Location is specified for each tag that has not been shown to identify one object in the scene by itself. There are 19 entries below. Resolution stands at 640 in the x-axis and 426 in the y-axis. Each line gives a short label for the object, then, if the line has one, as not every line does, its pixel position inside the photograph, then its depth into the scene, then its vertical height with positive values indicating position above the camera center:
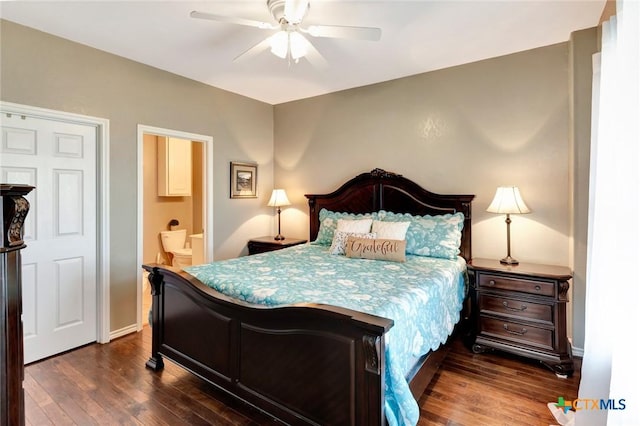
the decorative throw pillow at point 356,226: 3.39 -0.20
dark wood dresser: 0.91 -0.27
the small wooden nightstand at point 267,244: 4.18 -0.48
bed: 1.50 -0.80
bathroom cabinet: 5.50 +0.64
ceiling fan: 2.02 +1.16
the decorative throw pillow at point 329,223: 3.72 -0.19
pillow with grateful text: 2.90 -0.37
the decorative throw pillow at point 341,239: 3.24 -0.32
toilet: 5.25 -0.65
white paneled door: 2.63 -0.20
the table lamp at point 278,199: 4.38 +0.10
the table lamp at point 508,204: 2.82 +0.03
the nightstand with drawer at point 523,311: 2.52 -0.82
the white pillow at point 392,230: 3.16 -0.22
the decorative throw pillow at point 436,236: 3.06 -0.26
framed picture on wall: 4.28 +0.35
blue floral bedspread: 1.62 -0.51
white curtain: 1.24 -0.11
